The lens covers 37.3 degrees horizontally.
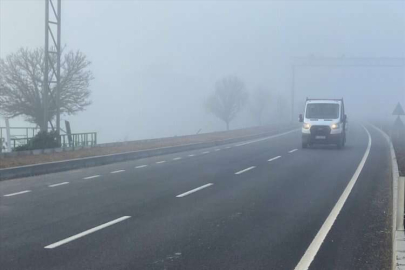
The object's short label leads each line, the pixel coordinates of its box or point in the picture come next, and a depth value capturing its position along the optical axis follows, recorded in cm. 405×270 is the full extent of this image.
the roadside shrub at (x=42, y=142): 2814
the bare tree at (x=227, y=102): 9762
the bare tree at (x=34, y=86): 4406
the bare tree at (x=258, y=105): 10744
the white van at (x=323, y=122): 3369
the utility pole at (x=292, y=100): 7148
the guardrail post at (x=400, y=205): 878
